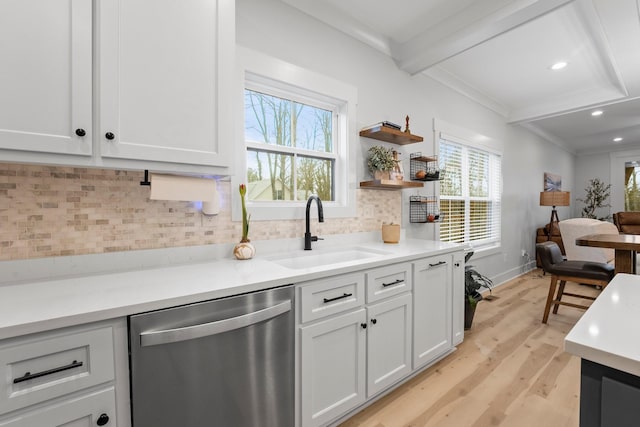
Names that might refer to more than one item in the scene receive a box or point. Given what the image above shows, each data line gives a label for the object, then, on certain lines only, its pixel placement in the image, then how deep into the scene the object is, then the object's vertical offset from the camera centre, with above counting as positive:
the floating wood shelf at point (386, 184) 2.38 +0.22
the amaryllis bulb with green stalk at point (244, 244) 1.70 -0.20
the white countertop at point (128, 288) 0.86 -0.30
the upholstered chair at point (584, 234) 3.91 -0.34
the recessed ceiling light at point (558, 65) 3.08 +1.54
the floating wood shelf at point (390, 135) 2.39 +0.65
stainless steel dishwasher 0.98 -0.57
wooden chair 2.77 -0.59
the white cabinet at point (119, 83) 1.01 +0.50
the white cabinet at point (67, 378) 0.80 -0.49
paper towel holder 1.47 +0.16
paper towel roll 1.40 +0.11
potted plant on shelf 2.47 +0.41
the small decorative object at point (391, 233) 2.47 -0.19
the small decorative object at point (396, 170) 2.52 +0.35
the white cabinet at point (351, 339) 1.42 -0.70
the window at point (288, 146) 2.04 +0.49
